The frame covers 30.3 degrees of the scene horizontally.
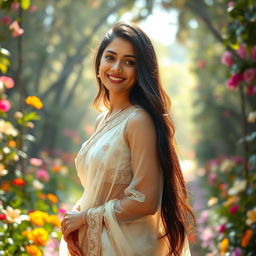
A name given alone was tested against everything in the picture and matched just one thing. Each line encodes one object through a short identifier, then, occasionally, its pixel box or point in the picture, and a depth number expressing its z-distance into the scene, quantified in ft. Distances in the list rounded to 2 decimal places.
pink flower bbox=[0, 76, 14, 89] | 12.75
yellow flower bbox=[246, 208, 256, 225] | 10.89
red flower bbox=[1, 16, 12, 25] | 15.21
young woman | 7.35
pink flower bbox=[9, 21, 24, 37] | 12.40
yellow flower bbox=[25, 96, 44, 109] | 13.24
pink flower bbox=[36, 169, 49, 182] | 20.17
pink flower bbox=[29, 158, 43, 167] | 17.00
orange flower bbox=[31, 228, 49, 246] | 10.30
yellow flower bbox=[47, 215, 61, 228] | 11.14
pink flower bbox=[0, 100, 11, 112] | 12.43
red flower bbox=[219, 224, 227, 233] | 13.43
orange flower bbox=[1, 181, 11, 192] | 14.06
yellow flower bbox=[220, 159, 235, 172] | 22.23
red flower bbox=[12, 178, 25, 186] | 13.63
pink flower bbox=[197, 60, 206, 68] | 42.21
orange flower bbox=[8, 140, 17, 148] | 13.46
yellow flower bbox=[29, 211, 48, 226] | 10.87
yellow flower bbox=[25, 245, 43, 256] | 9.90
